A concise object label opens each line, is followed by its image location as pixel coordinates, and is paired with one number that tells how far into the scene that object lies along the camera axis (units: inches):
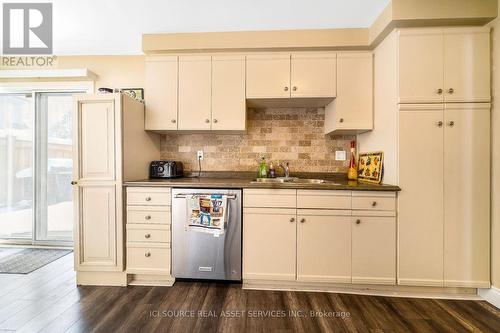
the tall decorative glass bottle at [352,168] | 94.5
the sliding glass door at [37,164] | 114.4
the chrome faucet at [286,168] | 99.8
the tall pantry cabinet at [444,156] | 69.7
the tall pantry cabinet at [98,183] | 77.5
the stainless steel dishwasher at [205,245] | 76.5
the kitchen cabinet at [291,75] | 86.8
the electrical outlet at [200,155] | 104.4
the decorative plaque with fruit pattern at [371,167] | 80.4
